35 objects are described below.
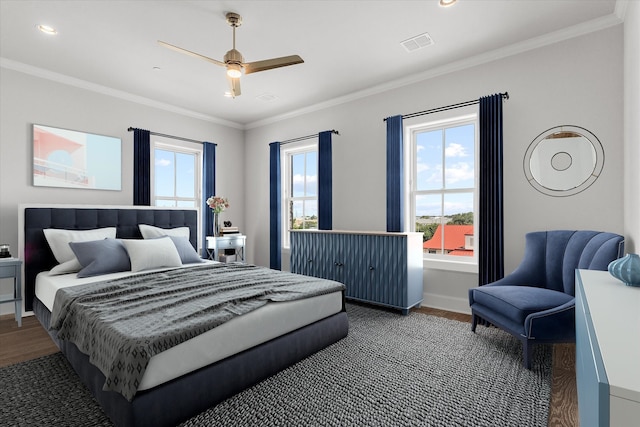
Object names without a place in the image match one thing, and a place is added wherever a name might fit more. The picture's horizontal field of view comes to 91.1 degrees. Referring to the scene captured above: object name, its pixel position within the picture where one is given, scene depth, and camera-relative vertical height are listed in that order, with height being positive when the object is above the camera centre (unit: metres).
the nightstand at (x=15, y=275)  3.09 -0.60
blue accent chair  2.22 -0.65
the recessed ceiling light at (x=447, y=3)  2.51 +1.70
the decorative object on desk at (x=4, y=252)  3.24 -0.38
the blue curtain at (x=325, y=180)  4.69 +0.51
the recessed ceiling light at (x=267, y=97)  4.53 +1.72
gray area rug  1.74 -1.13
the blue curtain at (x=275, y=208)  5.36 +0.10
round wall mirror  2.88 +0.50
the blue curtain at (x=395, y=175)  3.98 +0.49
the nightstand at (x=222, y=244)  4.91 -0.48
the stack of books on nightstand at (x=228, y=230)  5.15 -0.27
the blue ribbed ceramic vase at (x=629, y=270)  1.46 -0.28
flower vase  5.12 -0.18
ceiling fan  2.51 +1.22
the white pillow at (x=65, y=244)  3.21 -0.31
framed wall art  3.69 +0.70
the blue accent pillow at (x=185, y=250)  3.77 -0.44
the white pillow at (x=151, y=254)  3.28 -0.43
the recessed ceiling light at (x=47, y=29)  2.85 +1.71
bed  1.59 -0.86
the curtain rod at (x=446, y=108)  3.29 +1.23
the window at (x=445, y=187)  3.71 +0.33
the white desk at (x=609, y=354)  0.64 -0.35
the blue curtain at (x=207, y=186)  5.24 +0.47
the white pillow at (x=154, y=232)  4.00 -0.22
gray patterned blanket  1.56 -0.62
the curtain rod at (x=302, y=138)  4.66 +1.22
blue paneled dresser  3.56 -0.62
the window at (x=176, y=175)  4.86 +0.64
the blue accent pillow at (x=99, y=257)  3.07 -0.43
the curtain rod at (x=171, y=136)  4.40 +1.21
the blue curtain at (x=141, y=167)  4.43 +0.67
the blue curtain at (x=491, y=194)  3.27 +0.20
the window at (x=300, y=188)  5.22 +0.44
